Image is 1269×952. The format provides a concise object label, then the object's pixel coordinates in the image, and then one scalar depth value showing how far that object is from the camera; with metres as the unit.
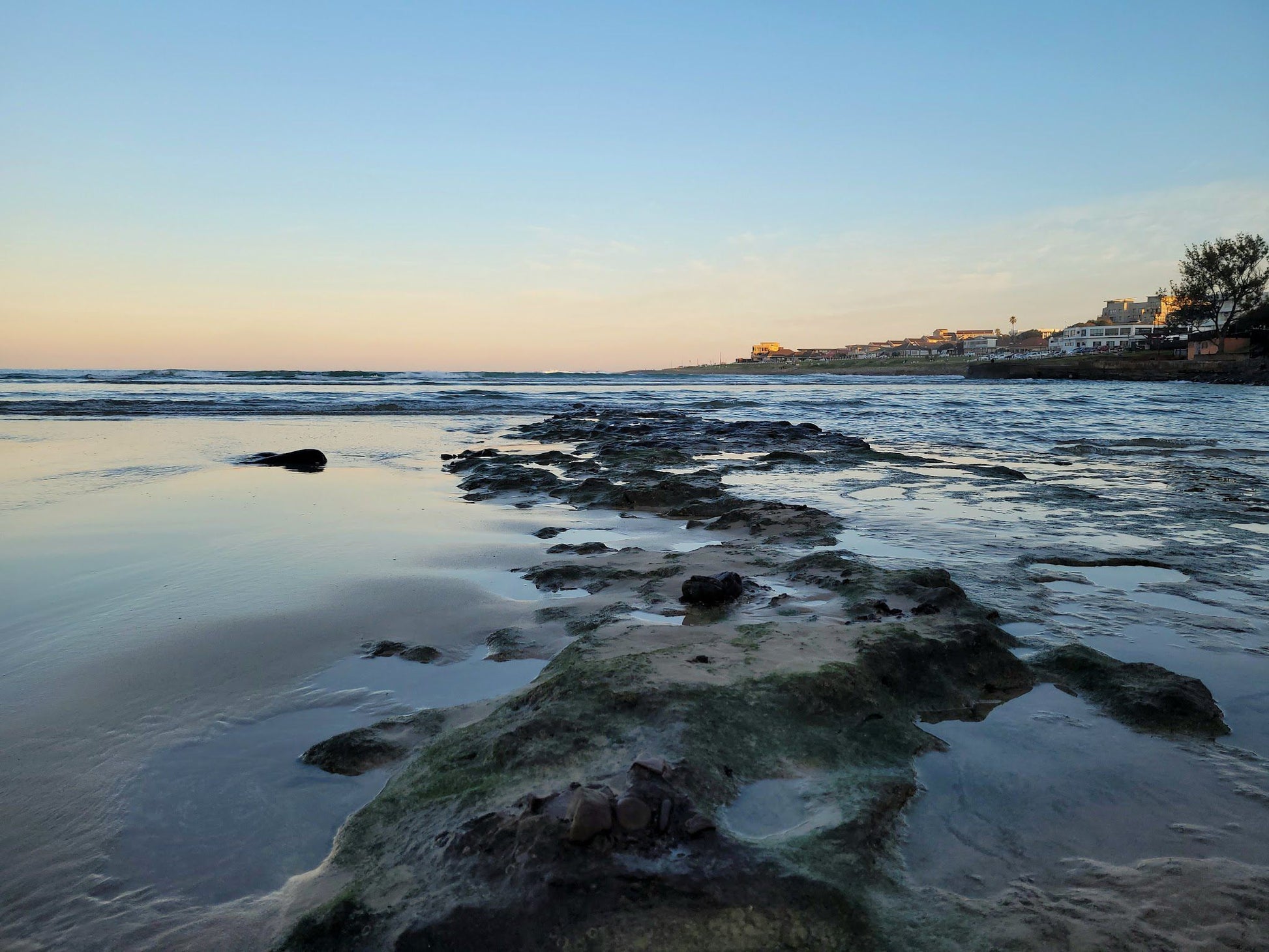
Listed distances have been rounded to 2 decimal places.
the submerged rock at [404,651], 2.98
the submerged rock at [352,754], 2.12
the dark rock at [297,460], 8.89
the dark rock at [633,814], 1.54
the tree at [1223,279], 50.81
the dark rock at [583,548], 4.75
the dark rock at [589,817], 1.50
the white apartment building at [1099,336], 89.94
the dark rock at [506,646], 2.99
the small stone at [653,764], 1.73
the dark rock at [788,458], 9.74
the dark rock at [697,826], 1.55
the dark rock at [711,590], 3.48
